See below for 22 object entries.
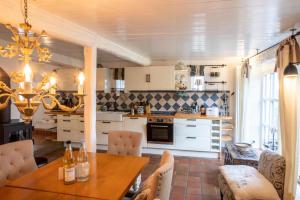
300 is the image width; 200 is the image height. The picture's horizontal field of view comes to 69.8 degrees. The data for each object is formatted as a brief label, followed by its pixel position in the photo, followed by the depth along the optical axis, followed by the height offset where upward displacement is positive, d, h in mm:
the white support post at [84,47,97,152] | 3047 -56
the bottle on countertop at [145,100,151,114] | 5301 -278
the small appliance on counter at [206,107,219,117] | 4770 -302
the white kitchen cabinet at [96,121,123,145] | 5004 -725
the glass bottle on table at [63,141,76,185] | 1615 -539
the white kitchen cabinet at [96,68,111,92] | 5371 +454
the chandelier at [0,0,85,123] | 1375 +87
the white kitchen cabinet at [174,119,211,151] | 4555 -792
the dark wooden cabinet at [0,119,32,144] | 3432 -581
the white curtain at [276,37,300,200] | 2244 -183
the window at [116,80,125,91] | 5480 +311
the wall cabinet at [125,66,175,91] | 5137 +473
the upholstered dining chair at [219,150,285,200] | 2127 -905
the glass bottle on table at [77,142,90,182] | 1693 -548
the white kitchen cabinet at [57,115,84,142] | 5211 -748
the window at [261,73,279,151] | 3717 -258
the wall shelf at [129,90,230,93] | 5289 +159
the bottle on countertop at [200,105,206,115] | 4941 -302
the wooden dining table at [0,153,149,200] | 1461 -661
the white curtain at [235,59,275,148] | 4496 -178
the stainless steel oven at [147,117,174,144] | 4672 -725
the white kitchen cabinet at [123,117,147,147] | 4848 -627
